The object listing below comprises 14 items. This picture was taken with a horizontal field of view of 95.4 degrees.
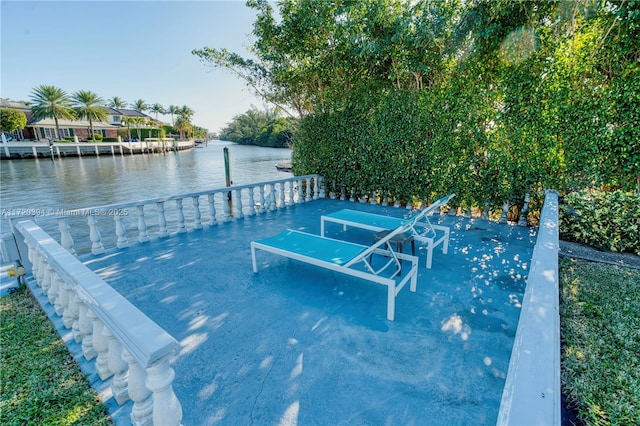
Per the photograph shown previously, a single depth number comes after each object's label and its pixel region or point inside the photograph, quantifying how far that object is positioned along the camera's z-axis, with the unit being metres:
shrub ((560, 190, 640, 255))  4.41
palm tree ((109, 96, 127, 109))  58.45
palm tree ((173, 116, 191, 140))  69.38
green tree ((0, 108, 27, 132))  33.93
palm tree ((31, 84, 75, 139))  36.91
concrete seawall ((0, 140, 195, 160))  32.16
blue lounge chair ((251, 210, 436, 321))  3.05
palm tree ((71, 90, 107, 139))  41.89
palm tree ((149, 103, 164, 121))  66.56
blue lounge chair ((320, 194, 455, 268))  4.08
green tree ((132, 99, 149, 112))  62.31
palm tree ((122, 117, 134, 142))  50.64
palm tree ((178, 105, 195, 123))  70.50
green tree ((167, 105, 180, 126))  69.12
